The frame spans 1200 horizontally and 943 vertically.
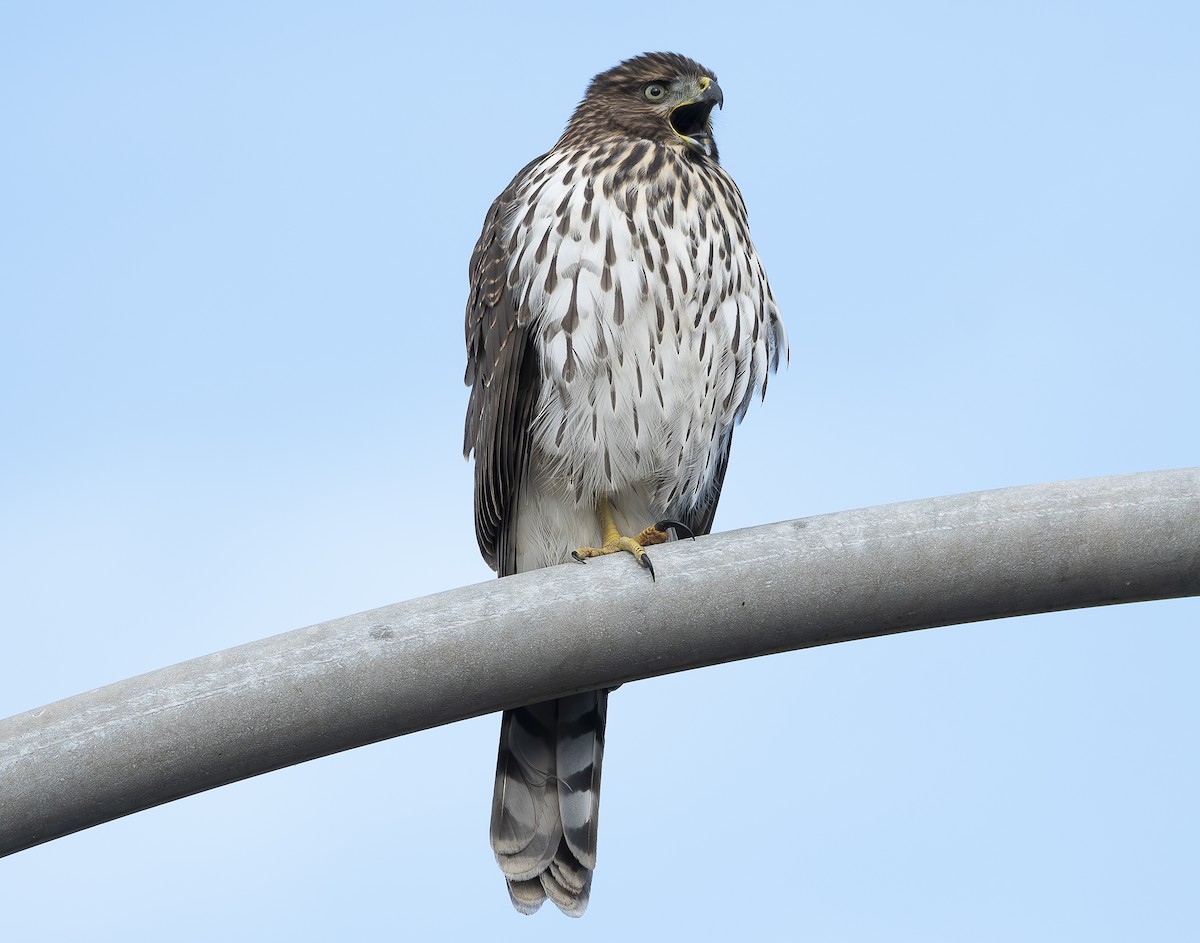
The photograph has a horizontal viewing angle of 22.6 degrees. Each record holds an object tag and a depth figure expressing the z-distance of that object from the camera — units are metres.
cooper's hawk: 10.35
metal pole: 6.27
